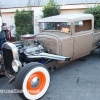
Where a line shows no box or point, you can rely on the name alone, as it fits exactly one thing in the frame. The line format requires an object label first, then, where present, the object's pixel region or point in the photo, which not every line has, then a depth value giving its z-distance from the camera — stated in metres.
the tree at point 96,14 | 5.65
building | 6.96
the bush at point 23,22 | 7.06
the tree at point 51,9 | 6.65
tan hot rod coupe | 2.27
